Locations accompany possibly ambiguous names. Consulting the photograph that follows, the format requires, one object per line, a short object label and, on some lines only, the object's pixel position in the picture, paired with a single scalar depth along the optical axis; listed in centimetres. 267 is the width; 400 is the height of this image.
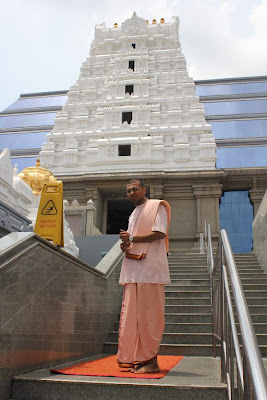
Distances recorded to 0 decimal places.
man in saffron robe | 394
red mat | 373
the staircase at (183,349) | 329
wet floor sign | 518
